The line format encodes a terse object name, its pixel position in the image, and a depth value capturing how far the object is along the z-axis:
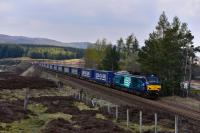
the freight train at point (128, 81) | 60.27
